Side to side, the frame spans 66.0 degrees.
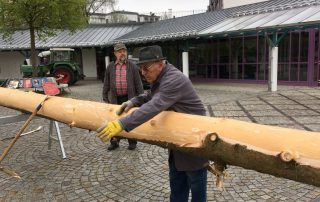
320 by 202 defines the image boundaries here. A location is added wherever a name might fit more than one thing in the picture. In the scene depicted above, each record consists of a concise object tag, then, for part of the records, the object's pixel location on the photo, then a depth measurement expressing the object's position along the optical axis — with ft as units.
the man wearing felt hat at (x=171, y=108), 5.86
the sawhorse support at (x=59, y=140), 13.12
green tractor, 44.93
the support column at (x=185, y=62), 39.22
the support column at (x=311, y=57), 35.44
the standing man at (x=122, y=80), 12.90
